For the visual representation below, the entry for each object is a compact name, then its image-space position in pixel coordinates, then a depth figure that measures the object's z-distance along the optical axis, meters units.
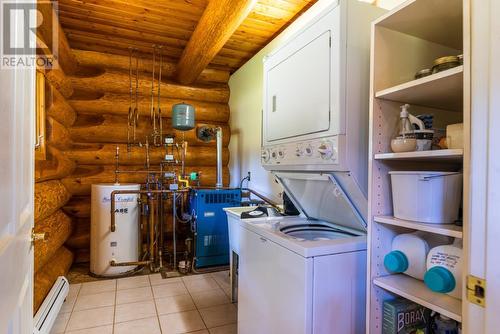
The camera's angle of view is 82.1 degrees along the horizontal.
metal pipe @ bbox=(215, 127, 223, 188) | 3.77
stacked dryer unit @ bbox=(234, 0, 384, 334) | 1.26
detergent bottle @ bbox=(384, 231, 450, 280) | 1.14
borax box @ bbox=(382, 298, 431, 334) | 1.15
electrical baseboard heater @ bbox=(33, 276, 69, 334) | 1.95
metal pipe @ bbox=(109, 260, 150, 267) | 3.18
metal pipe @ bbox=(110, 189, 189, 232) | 3.17
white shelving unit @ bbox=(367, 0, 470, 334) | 1.07
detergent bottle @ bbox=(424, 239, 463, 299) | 0.96
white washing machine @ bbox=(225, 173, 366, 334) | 1.24
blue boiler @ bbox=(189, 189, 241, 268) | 3.34
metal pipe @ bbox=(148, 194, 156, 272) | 3.48
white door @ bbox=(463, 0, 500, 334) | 0.73
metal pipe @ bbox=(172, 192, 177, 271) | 3.50
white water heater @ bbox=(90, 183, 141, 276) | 3.21
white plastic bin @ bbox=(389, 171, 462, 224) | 1.02
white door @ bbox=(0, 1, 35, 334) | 0.73
